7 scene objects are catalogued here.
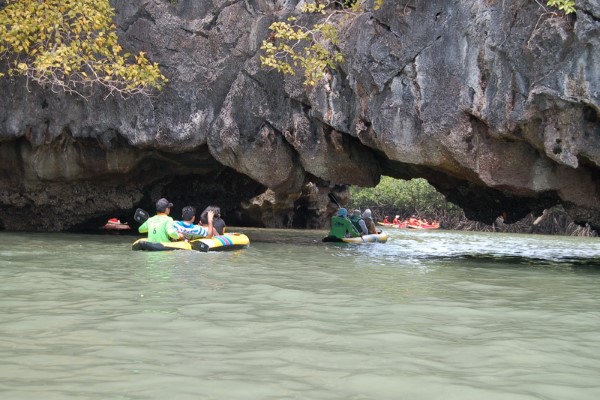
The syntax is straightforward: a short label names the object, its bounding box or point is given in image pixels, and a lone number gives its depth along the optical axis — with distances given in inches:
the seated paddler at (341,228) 643.5
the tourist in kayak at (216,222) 531.4
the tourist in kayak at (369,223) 706.8
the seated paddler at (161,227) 463.8
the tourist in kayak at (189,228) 488.7
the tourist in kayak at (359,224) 683.4
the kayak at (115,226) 828.4
